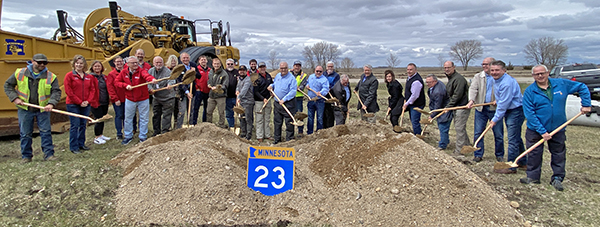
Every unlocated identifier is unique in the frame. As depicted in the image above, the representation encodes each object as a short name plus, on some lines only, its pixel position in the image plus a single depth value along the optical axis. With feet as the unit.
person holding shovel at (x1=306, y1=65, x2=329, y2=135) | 22.80
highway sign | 12.66
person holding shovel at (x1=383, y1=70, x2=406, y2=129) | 22.72
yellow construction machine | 21.61
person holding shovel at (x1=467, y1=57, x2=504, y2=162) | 17.81
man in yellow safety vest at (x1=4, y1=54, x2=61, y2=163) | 16.38
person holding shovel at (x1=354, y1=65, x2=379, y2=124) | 22.94
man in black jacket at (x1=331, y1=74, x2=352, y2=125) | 23.54
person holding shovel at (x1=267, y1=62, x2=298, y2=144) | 21.53
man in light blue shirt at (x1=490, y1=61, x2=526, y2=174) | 16.44
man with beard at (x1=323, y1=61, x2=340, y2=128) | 24.07
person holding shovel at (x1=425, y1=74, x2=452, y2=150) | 20.58
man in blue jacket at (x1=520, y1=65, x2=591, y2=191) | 13.79
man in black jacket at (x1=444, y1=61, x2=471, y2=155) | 19.11
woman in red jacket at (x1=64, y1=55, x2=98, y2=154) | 18.49
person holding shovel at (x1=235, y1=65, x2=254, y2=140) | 22.34
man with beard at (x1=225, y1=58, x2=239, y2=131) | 23.62
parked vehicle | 43.83
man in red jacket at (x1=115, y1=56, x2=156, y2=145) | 19.92
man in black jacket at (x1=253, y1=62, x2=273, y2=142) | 22.81
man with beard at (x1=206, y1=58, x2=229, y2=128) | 22.75
